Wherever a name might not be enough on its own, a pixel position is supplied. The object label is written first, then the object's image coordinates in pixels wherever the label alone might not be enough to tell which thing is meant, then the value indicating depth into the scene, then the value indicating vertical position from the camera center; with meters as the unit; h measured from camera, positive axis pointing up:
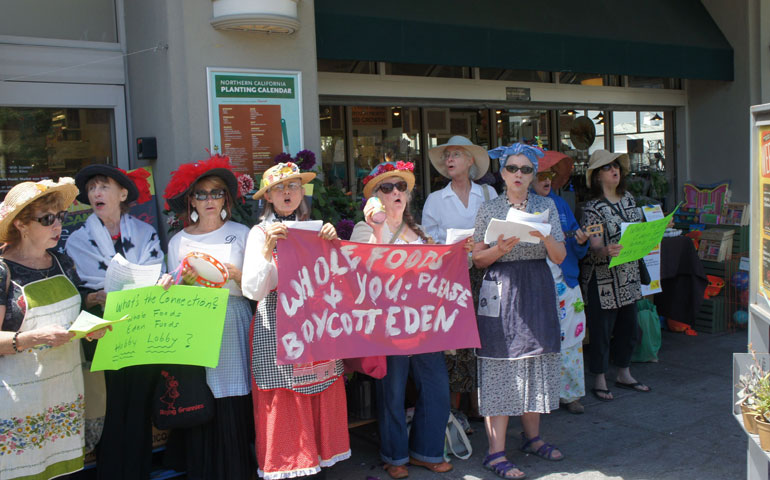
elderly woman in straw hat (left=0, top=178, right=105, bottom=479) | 3.36 -0.55
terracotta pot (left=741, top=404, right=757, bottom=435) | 3.31 -1.04
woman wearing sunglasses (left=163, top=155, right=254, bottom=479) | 4.08 -0.57
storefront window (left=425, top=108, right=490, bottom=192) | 8.01 +0.87
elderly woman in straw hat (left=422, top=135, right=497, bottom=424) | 5.19 -0.01
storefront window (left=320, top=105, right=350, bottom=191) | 7.20 +0.63
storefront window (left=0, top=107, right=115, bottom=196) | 5.28 +0.58
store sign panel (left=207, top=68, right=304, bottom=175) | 5.17 +0.70
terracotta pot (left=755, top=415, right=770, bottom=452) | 3.18 -1.05
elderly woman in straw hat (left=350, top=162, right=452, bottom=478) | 4.40 -1.08
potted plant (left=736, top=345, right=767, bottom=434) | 3.32 -0.92
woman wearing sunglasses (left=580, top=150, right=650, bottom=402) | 5.79 -0.62
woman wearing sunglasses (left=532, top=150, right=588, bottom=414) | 5.38 -0.79
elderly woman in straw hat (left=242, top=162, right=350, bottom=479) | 3.90 -0.95
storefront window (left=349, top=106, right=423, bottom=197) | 7.46 +0.72
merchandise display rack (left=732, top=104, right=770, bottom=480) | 3.40 -0.35
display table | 7.33 -0.82
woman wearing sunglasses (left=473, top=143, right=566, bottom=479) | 4.44 -0.72
